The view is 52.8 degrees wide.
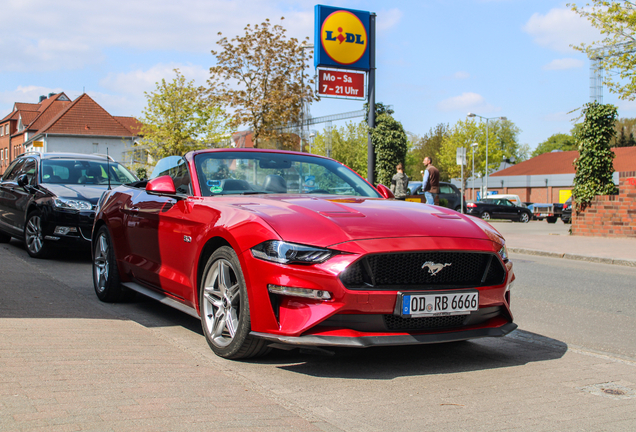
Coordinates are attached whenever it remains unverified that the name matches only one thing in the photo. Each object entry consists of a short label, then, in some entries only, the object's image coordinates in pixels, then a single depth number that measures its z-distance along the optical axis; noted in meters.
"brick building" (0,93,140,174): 72.19
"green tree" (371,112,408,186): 23.30
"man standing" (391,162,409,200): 19.20
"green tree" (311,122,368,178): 75.06
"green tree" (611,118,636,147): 80.50
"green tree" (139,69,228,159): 42.09
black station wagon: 9.67
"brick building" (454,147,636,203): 63.67
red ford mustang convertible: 3.68
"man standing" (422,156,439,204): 19.00
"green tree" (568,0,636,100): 19.33
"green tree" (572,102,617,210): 17.92
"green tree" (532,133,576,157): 125.65
